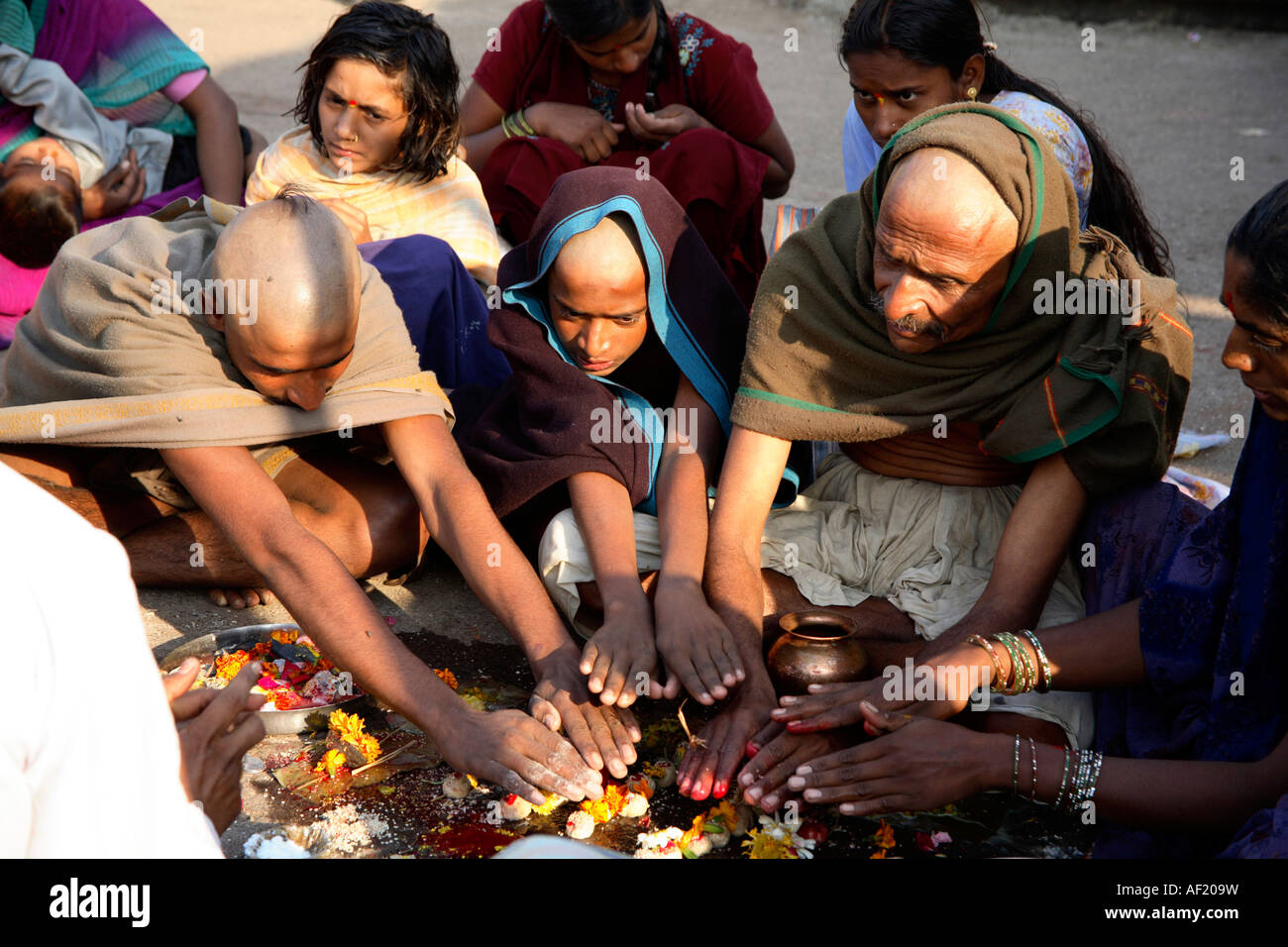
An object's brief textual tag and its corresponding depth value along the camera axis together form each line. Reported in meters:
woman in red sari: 5.50
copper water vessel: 3.39
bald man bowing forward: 3.38
